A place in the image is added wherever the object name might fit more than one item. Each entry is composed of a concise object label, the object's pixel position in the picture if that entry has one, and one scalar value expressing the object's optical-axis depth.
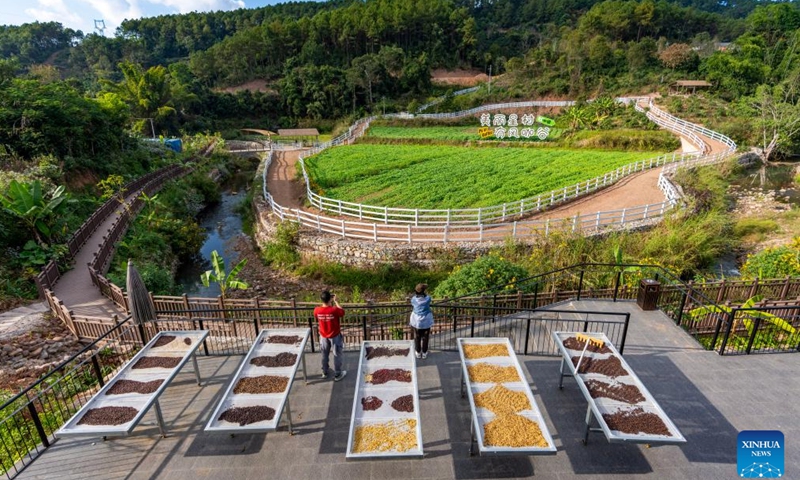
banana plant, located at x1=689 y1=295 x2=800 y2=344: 9.31
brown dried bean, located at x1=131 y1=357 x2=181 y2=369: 6.98
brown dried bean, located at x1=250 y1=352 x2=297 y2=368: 6.96
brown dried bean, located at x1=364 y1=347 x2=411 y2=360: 7.13
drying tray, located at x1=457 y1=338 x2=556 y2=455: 5.01
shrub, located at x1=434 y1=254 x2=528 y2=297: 11.83
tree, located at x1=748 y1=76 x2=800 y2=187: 34.24
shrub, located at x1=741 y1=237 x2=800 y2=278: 12.96
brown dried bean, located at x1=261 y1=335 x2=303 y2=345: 7.70
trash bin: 10.29
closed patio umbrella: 8.73
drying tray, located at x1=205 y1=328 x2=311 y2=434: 5.46
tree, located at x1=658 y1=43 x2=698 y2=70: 64.25
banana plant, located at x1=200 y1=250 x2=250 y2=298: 14.07
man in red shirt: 7.18
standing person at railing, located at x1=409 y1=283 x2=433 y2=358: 7.67
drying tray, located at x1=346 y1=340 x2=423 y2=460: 5.24
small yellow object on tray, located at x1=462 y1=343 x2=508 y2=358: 7.09
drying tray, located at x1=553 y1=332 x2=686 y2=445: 5.15
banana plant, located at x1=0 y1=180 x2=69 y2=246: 14.84
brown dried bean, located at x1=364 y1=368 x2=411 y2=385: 6.44
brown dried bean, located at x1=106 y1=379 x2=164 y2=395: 6.32
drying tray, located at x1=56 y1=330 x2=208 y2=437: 5.43
